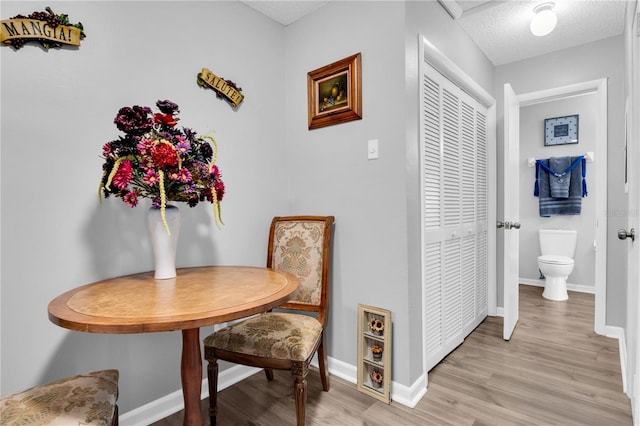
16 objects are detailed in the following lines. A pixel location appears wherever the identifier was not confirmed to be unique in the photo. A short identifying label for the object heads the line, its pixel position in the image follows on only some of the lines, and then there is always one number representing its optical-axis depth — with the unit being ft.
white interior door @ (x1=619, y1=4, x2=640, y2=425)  4.29
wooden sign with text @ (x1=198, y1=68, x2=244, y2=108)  6.15
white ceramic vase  4.43
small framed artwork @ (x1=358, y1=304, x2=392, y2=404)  5.87
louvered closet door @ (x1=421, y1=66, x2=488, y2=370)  6.83
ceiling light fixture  7.14
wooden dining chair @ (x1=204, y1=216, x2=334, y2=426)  4.75
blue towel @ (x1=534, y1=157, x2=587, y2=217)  13.43
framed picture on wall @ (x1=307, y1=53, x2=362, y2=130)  6.41
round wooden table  2.94
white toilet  11.88
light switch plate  6.18
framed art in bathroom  13.60
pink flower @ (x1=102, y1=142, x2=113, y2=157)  4.10
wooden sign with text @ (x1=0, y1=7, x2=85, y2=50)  4.17
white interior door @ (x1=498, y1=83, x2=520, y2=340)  8.37
